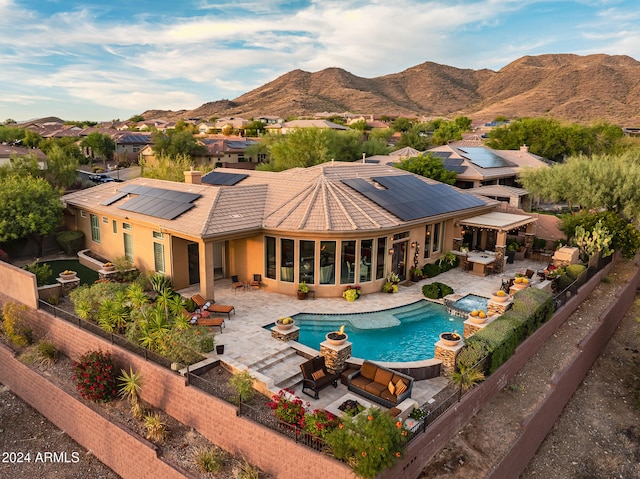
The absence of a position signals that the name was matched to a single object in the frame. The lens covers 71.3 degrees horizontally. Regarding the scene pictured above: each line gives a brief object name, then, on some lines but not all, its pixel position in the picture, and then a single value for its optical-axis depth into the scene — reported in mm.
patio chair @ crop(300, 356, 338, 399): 11906
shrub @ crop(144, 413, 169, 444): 11843
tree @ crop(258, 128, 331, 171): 40844
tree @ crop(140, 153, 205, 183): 34875
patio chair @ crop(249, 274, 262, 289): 19953
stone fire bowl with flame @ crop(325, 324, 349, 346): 12844
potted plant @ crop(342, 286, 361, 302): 18984
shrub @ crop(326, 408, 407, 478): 8562
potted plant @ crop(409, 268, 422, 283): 21578
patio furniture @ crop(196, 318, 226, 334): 15344
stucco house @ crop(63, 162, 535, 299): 18969
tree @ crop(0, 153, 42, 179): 30219
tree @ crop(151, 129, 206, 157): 66500
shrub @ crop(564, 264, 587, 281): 21062
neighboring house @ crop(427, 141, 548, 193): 40281
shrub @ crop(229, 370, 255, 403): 11344
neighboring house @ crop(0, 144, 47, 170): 50094
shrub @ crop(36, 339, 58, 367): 16281
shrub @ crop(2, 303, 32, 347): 17641
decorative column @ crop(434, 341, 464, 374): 13102
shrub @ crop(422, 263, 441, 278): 22344
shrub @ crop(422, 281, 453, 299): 19469
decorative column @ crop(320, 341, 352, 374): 12812
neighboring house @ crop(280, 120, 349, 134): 86938
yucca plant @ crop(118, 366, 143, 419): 13031
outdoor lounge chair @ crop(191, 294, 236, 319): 16609
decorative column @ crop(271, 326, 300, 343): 14734
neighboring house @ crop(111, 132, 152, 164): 80944
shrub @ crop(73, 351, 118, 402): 13562
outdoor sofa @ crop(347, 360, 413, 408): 11156
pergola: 23328
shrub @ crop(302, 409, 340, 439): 9523
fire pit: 10654
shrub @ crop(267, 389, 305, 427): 10211
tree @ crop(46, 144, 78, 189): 35750
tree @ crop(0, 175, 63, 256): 23484
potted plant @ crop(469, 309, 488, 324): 15242
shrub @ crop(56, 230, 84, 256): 25234
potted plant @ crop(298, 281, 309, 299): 18953
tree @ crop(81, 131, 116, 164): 80125
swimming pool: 14875
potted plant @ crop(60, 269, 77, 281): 19750
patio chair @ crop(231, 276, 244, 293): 19934
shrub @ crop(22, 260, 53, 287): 19041
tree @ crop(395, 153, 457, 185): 32812
